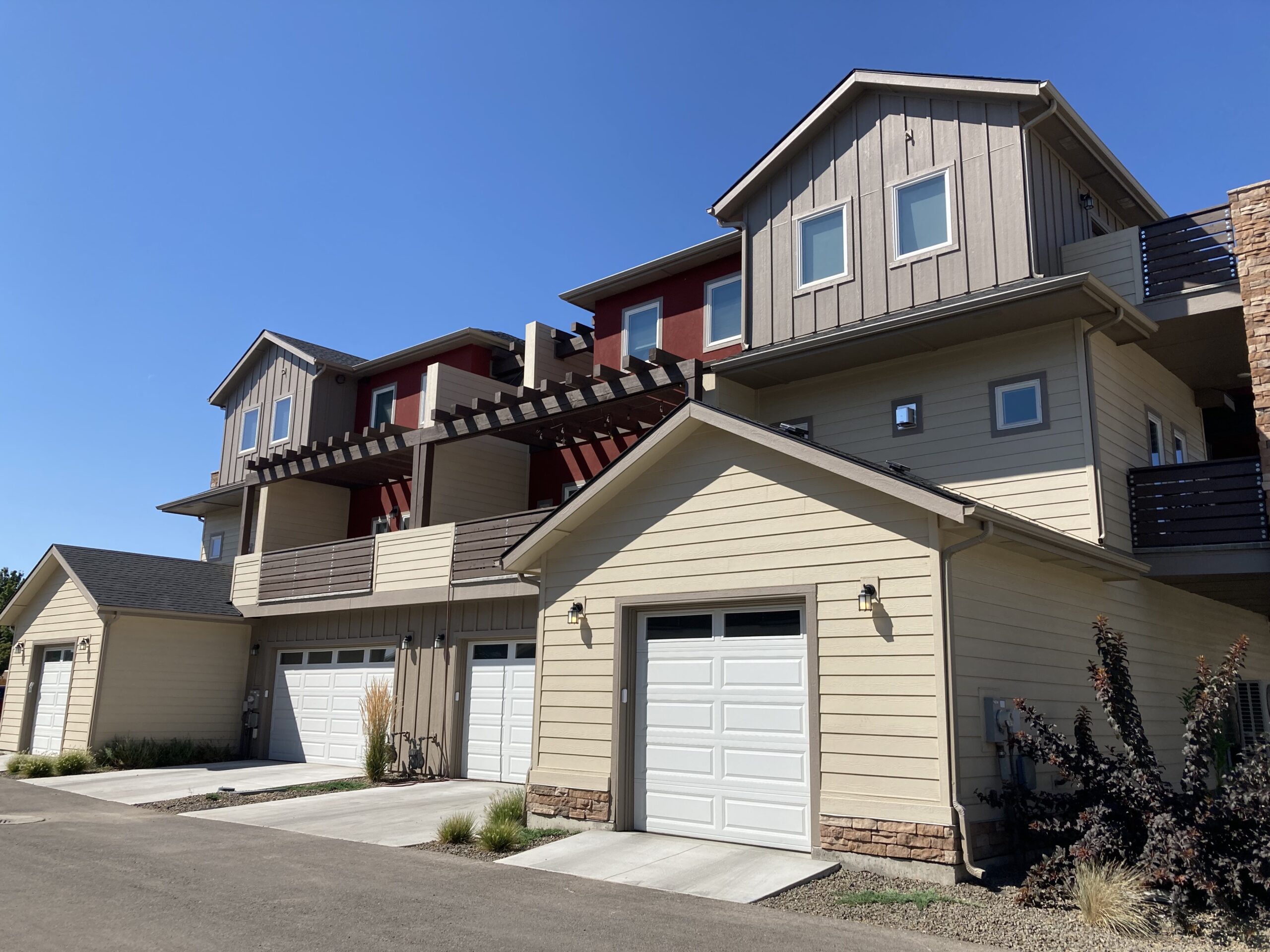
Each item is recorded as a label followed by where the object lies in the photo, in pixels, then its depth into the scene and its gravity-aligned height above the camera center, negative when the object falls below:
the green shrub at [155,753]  19.22 -1.81
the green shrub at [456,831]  10.76 -1.75
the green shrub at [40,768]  17.89 -1.94
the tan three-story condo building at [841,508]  9.41 +2.11
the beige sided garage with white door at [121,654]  20.09 +0.19
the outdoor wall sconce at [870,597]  9.34 +0.78
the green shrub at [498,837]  10.27 -1.73
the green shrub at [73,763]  18.17 -1.88
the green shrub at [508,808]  11.48 -1.62
